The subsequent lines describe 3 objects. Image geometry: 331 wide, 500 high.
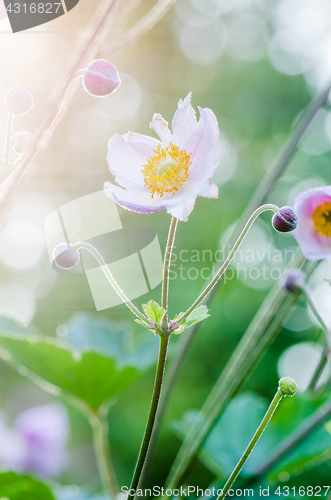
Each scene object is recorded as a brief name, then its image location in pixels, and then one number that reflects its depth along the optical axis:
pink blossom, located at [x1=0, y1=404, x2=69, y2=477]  1.17
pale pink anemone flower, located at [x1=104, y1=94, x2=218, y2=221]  1.00
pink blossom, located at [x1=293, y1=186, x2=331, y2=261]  1.00
